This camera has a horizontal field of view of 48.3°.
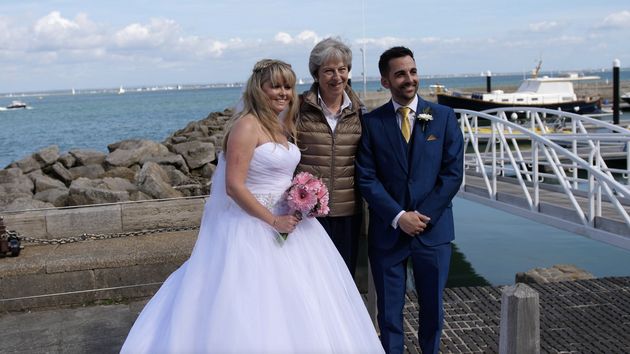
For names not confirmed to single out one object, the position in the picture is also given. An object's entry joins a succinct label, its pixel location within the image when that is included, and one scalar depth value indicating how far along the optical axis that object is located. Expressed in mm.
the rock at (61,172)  13859
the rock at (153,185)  9469
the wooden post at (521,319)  3025
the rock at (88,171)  13838
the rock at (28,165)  15070
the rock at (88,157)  15320
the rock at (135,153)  14562
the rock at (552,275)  6867
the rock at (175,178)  12118
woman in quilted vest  3707
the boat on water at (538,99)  34125
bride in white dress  3332
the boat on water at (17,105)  111312
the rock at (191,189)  11112
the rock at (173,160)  13570
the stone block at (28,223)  6168
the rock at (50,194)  10465
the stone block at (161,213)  6457
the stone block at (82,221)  6250
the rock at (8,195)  9673
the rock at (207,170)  14303
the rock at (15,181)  11789
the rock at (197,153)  14711
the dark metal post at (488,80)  40688
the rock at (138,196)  8930
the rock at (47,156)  15318
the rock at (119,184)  10084
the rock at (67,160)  15384
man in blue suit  3650
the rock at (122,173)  12500
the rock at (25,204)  8609
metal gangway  6691
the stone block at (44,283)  5359
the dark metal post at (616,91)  23641
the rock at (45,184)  12242
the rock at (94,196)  7980
